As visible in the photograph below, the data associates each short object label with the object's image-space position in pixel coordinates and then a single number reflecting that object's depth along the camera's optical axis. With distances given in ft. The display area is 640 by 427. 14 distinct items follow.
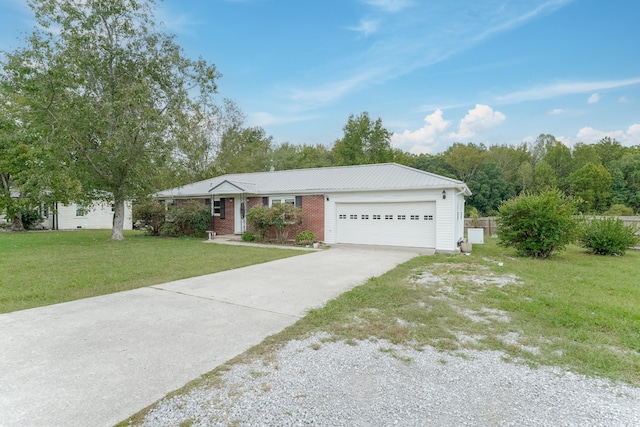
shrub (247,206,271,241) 47.78
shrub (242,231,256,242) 51.67
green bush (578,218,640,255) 38.37
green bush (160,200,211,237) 57.00
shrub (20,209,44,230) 71.56
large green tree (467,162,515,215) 112.37
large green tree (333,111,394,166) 119.44
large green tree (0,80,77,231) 42.52
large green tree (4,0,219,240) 41.91
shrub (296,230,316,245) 46.55
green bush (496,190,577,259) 34.22
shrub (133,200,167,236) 58.90
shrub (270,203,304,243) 47.19
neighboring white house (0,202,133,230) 77.05
